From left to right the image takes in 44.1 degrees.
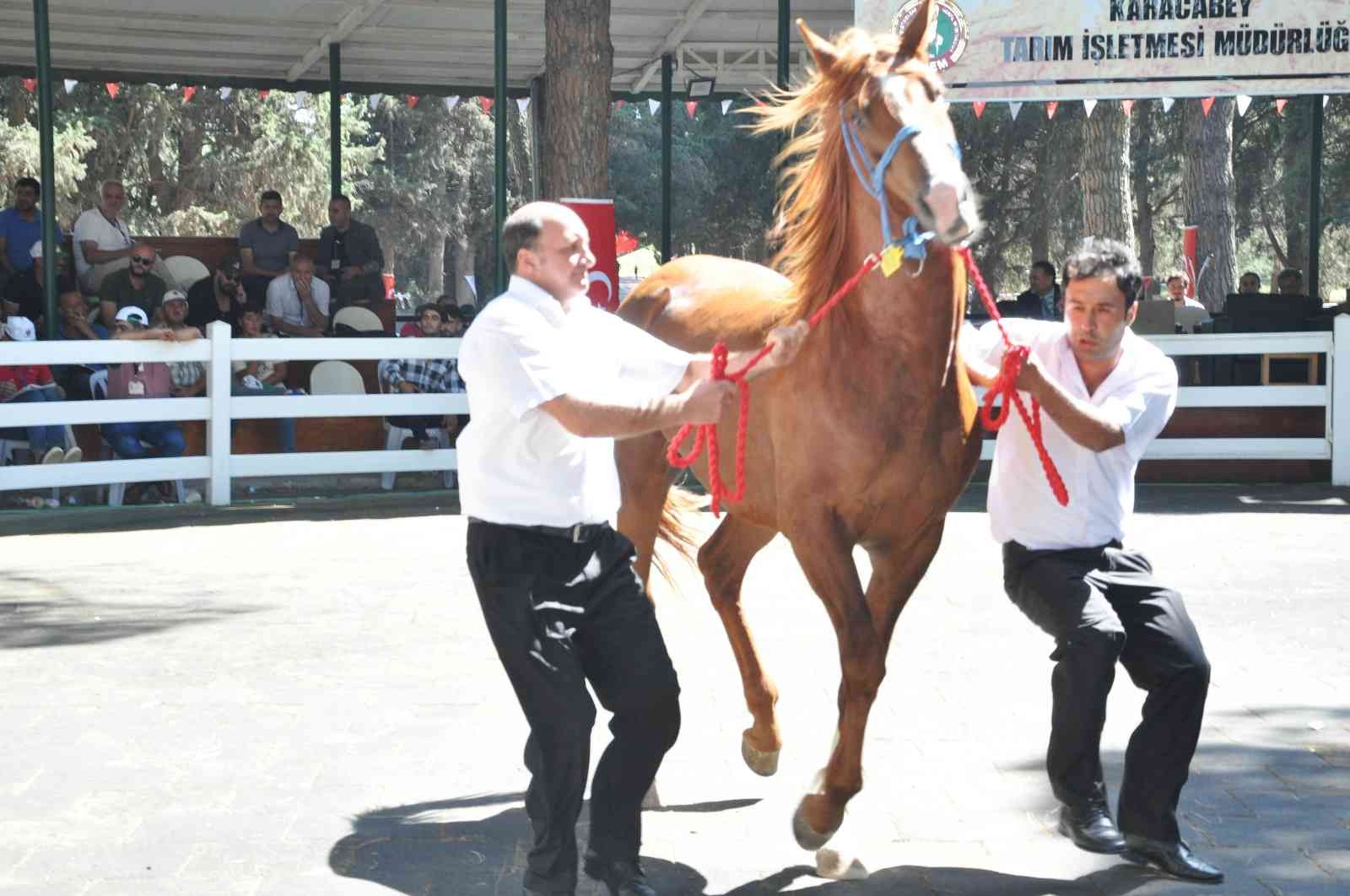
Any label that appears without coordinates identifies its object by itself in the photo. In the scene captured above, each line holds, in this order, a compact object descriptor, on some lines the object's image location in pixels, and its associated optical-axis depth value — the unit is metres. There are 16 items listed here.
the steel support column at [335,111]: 16.94
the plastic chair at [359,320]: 14.25
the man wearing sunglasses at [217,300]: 13.99
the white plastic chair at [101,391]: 12.12
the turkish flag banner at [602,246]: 12.48
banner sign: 13.68
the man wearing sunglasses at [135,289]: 13.13
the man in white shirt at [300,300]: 14.34
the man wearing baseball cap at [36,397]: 11.55
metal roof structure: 15.71
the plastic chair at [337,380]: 13.36
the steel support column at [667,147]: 16.27
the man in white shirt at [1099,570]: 4.32
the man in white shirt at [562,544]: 3.94
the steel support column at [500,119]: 13.30
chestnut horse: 4.36
